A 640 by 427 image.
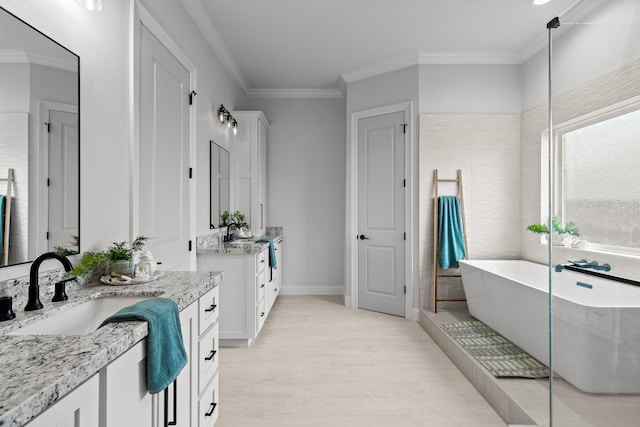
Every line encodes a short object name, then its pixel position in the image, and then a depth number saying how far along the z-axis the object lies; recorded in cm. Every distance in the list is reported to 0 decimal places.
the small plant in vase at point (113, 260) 151
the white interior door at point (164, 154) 207
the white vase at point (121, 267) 158
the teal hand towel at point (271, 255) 369
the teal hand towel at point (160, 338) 105
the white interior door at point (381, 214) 396
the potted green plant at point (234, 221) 369
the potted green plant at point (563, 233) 157
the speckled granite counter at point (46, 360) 61
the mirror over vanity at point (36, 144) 115
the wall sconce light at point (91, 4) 144
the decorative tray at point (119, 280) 156
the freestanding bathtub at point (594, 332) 130
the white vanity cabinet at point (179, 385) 90
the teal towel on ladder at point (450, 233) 361
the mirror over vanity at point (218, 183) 329
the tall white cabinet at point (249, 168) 420
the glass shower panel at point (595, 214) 131
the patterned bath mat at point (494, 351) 228
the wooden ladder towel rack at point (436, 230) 367
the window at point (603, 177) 131
